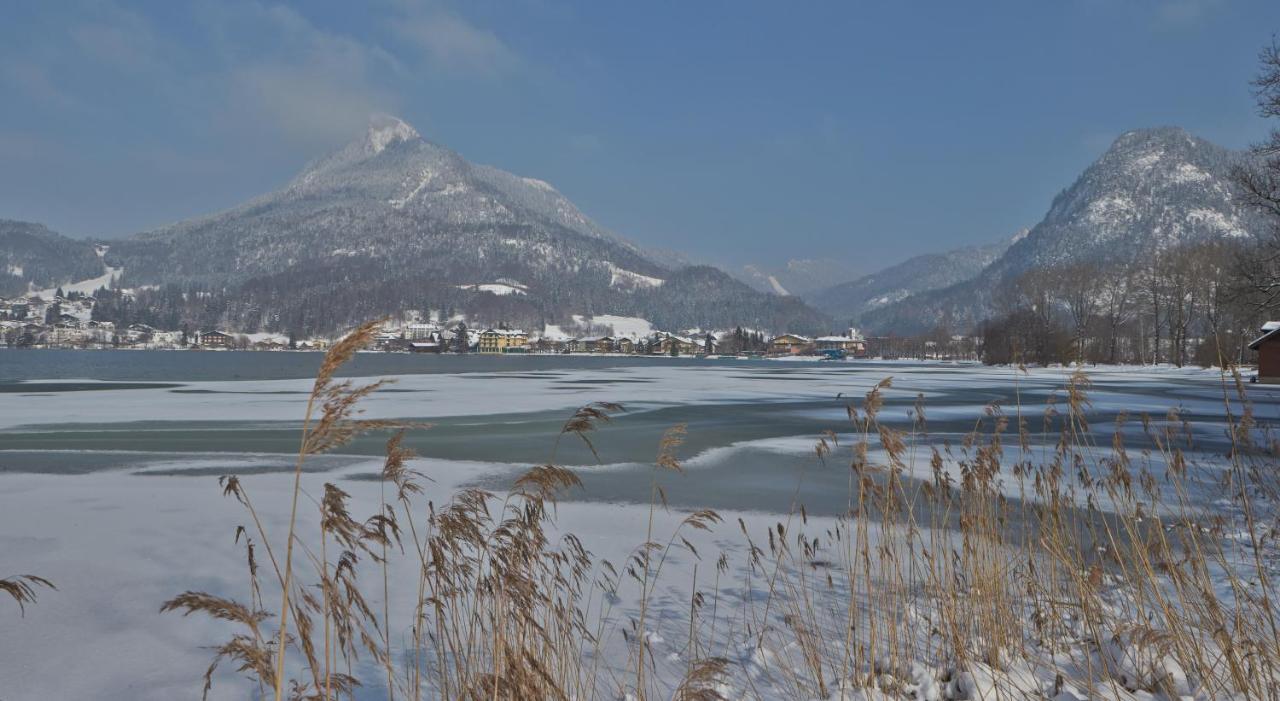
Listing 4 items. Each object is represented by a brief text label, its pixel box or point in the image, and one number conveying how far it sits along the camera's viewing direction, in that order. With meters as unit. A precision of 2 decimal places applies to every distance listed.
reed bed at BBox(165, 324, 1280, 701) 2.67
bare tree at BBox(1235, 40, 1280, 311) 16.09
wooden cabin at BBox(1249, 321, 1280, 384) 37.28
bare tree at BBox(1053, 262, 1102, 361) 84.31
